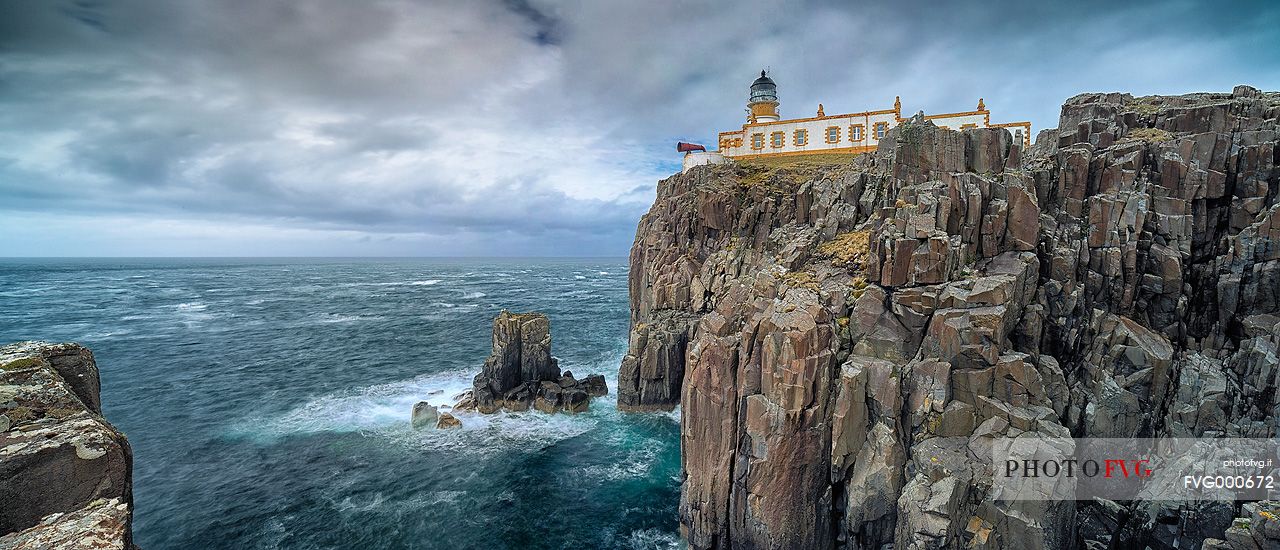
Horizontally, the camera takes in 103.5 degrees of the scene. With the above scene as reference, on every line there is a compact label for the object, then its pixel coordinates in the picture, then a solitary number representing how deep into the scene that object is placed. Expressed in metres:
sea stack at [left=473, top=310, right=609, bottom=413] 43.34
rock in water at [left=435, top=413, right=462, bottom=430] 40.00
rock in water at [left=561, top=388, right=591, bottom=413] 43.03
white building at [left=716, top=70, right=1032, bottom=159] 51.34
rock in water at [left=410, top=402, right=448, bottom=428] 40.59
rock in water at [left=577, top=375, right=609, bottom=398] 46.44
